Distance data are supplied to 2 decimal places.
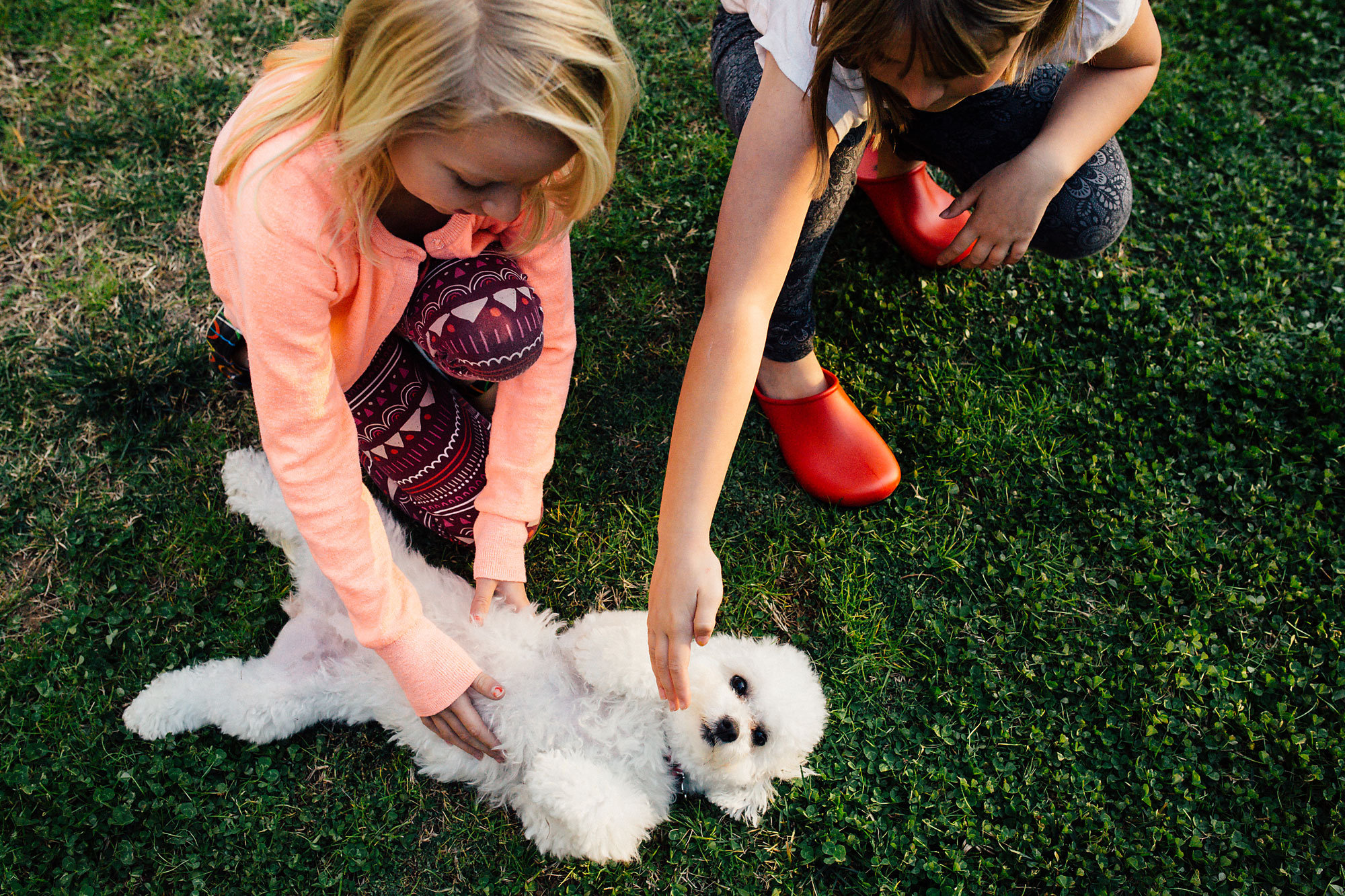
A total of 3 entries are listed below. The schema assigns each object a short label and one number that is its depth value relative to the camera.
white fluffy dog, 1.70
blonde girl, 1.13
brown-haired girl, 1.28
